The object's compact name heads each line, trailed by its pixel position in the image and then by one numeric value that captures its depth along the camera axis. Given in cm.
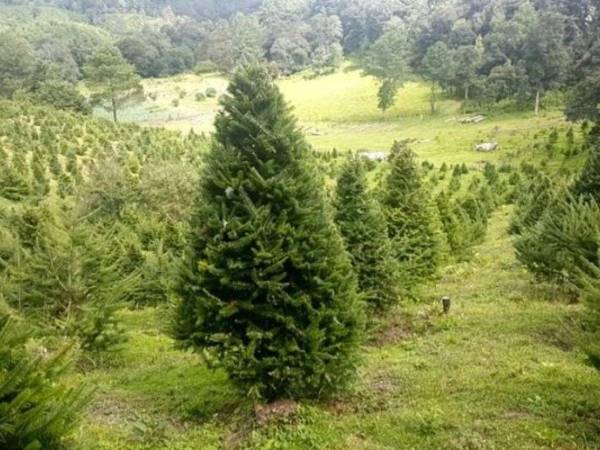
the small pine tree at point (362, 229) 1691
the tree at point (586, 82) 4741
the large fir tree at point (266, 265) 1055
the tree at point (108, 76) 6869
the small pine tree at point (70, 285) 1471
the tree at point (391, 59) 8669
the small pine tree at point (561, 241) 1467
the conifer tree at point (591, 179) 1812
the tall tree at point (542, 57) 6931
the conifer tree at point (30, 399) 524
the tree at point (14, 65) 7050
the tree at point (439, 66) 7888
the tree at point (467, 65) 7694
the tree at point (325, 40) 11512
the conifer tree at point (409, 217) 2072
